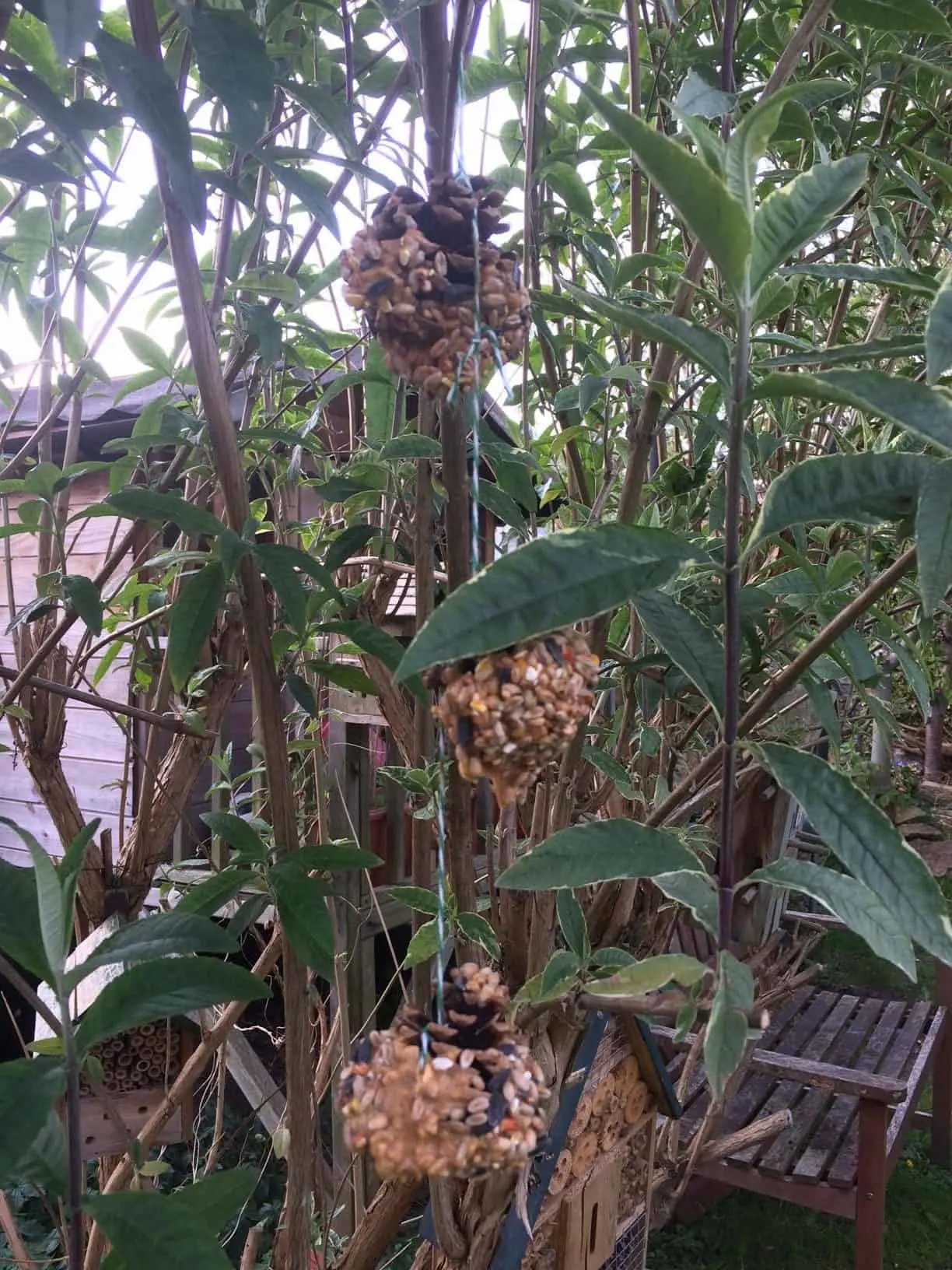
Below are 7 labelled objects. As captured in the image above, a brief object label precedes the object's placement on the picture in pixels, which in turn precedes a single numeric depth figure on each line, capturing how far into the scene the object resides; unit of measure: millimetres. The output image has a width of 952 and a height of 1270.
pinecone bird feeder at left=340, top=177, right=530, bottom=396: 517
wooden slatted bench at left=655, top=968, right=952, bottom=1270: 2248
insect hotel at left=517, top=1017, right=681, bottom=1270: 1135
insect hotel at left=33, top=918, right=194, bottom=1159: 1404
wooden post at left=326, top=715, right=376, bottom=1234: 2033
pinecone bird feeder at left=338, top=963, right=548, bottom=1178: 465
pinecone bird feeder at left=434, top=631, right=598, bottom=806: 473
